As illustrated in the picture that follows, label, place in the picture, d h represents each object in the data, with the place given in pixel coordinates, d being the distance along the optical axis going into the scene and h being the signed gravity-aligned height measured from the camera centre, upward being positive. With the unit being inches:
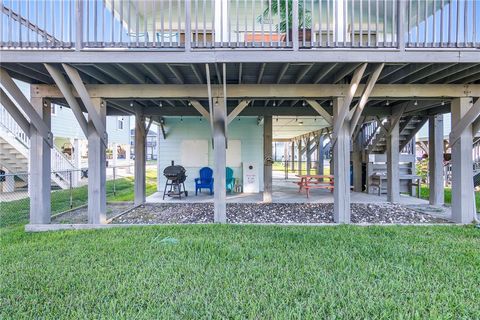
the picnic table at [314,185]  342.0 -28.4
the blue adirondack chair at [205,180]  384.1 -24.0
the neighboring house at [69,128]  521.3 +69.8
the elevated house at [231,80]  178.1 +58.7
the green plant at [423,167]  603.5 -15.1
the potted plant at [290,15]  262.9 +139.7
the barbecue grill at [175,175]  350.9 -15.8
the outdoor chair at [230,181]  413.8 -26.7
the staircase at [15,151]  392.3 +16.1
